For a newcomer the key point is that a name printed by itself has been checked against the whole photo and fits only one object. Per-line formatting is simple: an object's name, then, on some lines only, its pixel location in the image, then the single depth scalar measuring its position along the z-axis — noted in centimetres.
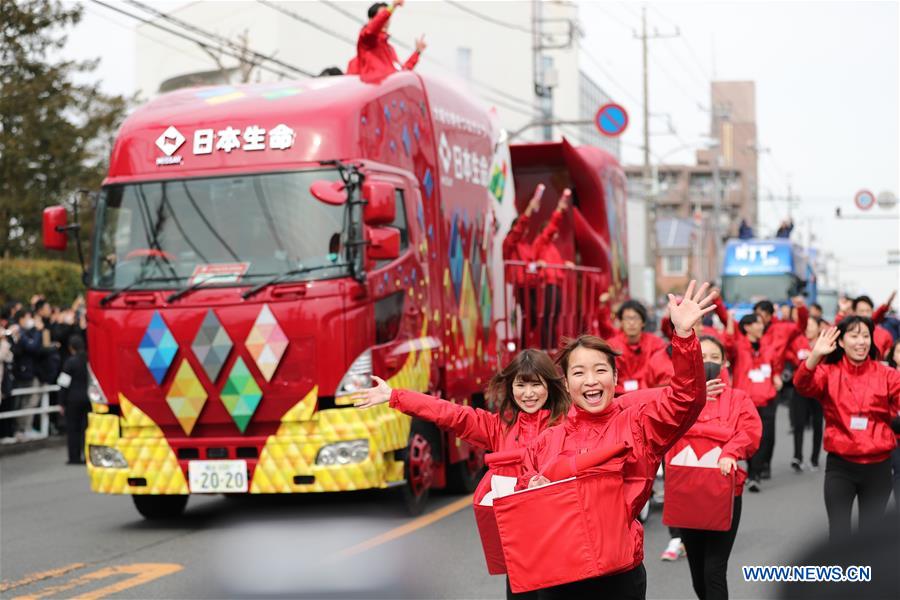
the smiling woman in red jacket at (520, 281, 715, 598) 461
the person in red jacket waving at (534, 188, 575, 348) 1459
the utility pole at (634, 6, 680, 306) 4438
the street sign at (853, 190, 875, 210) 4831
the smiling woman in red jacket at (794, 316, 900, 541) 803
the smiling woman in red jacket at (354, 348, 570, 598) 566
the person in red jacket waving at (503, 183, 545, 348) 1402
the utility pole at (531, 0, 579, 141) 4225
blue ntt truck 3269
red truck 1012
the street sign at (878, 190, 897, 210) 5103
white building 5003
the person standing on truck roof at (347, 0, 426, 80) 1170
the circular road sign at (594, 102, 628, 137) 2869
